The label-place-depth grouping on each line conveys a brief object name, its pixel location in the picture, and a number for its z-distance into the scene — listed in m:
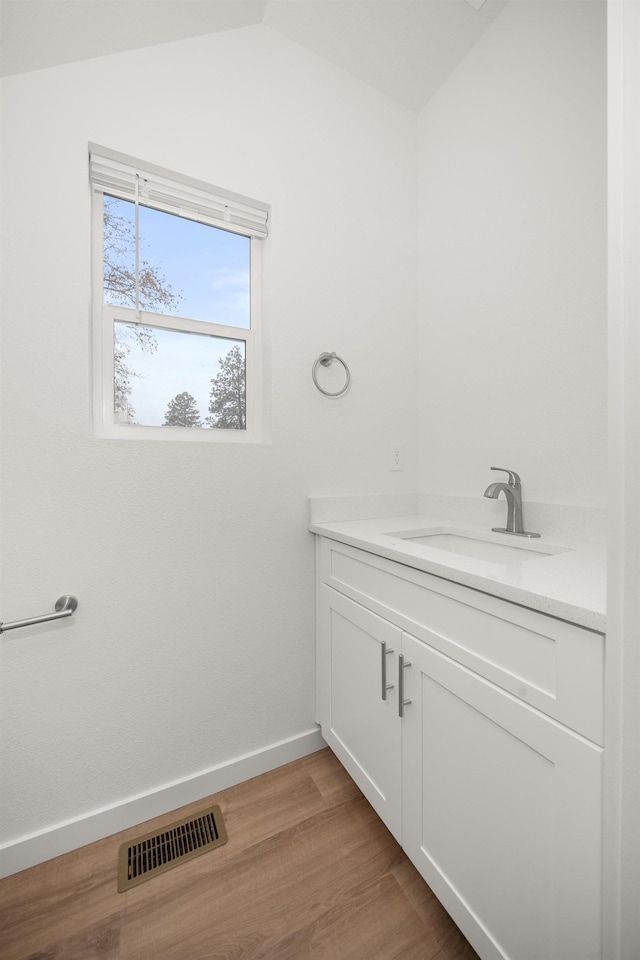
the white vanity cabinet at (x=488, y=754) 0.64
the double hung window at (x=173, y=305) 1.32
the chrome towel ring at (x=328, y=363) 1.57
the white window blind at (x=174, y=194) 1.27
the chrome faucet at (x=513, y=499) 1.34
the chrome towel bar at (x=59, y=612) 1.09
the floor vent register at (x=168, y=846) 1.14
